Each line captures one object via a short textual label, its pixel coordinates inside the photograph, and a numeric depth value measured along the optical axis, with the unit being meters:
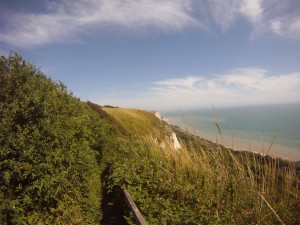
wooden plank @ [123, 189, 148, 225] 3.90
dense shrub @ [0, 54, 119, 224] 4.97
